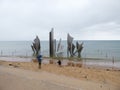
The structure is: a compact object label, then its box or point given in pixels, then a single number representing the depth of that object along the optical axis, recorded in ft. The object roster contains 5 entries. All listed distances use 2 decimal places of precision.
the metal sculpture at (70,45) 47.39
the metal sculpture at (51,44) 45.24
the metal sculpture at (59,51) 46.25
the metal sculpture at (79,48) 47.14
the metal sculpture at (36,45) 47.79
